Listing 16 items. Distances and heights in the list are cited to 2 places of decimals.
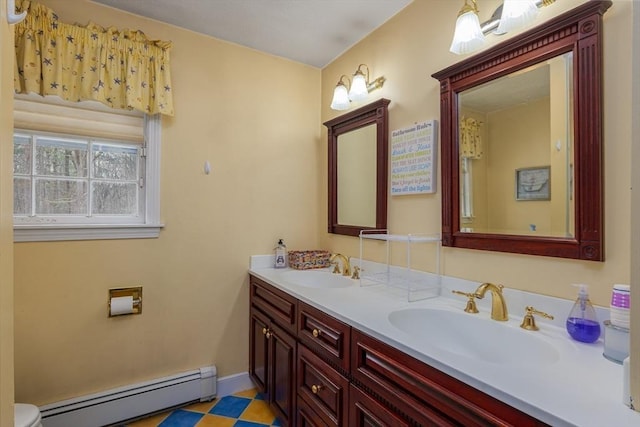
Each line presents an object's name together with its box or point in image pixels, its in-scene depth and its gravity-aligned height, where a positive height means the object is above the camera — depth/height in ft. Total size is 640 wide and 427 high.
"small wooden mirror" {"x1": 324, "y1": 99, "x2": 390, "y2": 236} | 6.09 +0.98
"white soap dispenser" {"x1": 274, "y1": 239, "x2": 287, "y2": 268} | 7.35 -0.96
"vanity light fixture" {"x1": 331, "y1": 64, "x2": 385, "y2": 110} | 6.34 +2.59
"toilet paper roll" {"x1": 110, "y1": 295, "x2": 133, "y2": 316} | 5.82 -1.69
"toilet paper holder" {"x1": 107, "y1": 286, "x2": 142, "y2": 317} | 5.91 -1.56
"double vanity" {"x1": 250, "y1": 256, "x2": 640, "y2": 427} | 2.25 -1.39
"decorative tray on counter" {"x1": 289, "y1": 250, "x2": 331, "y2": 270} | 7.06 -1.01
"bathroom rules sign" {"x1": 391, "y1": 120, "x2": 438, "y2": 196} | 5.08 +0.96
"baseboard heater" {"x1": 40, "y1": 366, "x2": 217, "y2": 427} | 5.41 -3.47
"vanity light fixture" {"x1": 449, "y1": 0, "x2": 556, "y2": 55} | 3.74 +2.46
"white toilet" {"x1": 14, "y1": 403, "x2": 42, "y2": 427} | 4.17 -2.75
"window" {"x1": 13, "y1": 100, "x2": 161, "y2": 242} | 5.40 +0.74
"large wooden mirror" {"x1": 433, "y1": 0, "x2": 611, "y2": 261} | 3.34 +0.90
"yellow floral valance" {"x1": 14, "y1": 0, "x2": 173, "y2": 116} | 5.10 +2.66
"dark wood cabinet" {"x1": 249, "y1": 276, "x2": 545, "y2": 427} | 2.56 -1.83
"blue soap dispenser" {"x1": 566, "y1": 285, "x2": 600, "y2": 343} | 3.13 -1.07
